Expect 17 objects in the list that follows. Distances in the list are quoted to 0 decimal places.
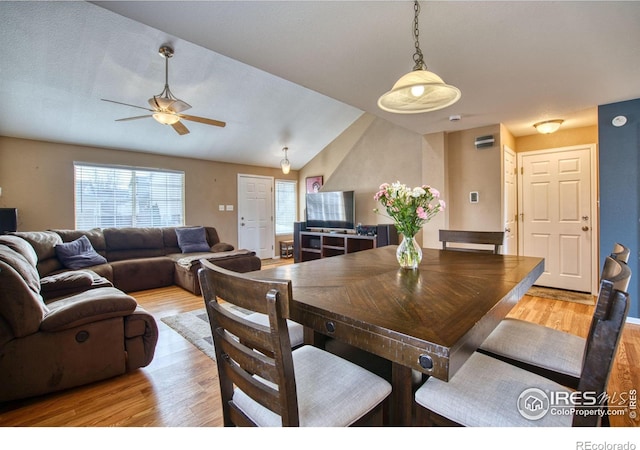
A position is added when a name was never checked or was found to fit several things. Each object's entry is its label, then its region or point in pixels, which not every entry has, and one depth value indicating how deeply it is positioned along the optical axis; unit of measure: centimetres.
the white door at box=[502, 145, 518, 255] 402
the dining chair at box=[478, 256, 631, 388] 117
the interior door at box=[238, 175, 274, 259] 671
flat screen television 576
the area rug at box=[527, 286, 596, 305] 363
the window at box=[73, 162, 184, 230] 489
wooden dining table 78
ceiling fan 293
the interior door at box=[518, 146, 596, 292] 391
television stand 498
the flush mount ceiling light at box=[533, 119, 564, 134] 371
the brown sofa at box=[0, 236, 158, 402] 168
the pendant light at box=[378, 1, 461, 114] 149
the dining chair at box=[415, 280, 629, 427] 72
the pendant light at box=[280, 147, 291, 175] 612
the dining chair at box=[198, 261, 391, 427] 80
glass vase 171
